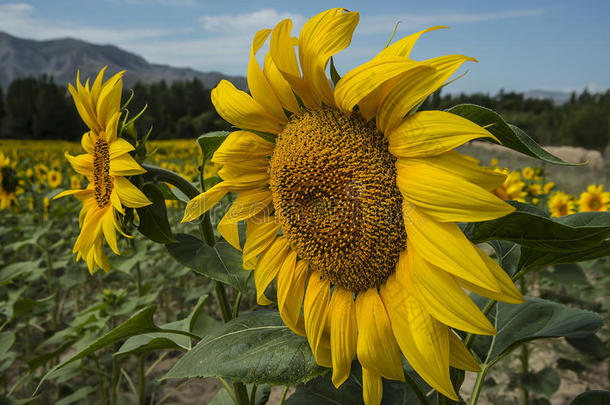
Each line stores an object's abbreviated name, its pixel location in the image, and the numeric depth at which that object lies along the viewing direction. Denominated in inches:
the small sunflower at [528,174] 145.4
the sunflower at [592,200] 117.9
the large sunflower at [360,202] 19.3
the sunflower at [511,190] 91.3
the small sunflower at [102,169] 30.9
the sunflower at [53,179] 186.2
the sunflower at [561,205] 117.7
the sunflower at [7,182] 108.0
